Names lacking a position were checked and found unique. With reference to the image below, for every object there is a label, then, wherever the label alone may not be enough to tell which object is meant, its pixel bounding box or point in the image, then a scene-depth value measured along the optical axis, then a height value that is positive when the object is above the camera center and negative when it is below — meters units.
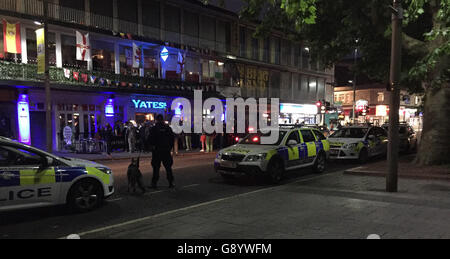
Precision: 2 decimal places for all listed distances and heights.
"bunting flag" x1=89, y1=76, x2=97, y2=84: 20.23 +2.13
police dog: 8.13 -1.51
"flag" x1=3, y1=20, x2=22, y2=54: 17.02 +3.97
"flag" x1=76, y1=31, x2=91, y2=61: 19.30 +3.94
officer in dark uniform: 8.66 -0.77
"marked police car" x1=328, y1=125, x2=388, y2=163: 13.45 -1.26
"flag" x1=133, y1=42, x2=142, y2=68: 22.41 +3.93
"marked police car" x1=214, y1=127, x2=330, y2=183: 9.20 -1.24
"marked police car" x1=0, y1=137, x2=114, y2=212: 5.77 -1.21
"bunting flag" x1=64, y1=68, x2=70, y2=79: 19.30 +2.39
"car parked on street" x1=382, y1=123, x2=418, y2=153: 17.16 -1.41
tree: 8.50 +2.43
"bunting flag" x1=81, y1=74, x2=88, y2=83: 19.95 +2.18
